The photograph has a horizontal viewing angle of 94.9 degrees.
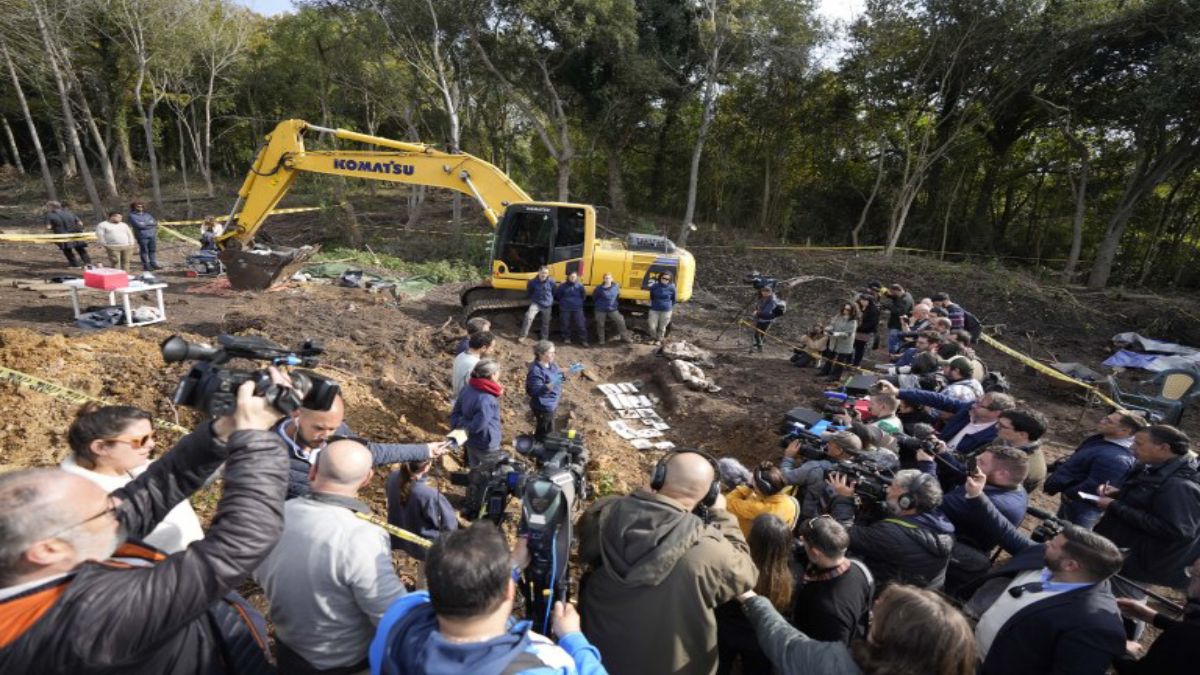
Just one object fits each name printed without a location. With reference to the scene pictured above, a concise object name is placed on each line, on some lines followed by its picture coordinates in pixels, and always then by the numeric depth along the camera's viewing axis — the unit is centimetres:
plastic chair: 686
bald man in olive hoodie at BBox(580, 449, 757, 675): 201
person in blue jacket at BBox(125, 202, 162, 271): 1116
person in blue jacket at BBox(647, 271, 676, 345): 941
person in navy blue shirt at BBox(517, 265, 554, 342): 898
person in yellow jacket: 313
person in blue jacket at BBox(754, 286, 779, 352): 944
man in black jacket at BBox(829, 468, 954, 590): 270
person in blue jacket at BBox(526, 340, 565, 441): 559
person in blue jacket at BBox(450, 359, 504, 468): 422
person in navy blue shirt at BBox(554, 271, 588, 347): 916
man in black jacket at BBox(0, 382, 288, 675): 125
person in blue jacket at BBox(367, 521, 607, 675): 142
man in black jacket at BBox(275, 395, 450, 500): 290
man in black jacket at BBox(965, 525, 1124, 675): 209
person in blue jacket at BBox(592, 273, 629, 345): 933
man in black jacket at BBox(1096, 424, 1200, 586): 301
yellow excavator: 963
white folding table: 749
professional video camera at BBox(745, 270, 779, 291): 925
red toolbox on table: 734
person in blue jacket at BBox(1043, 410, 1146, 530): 361
